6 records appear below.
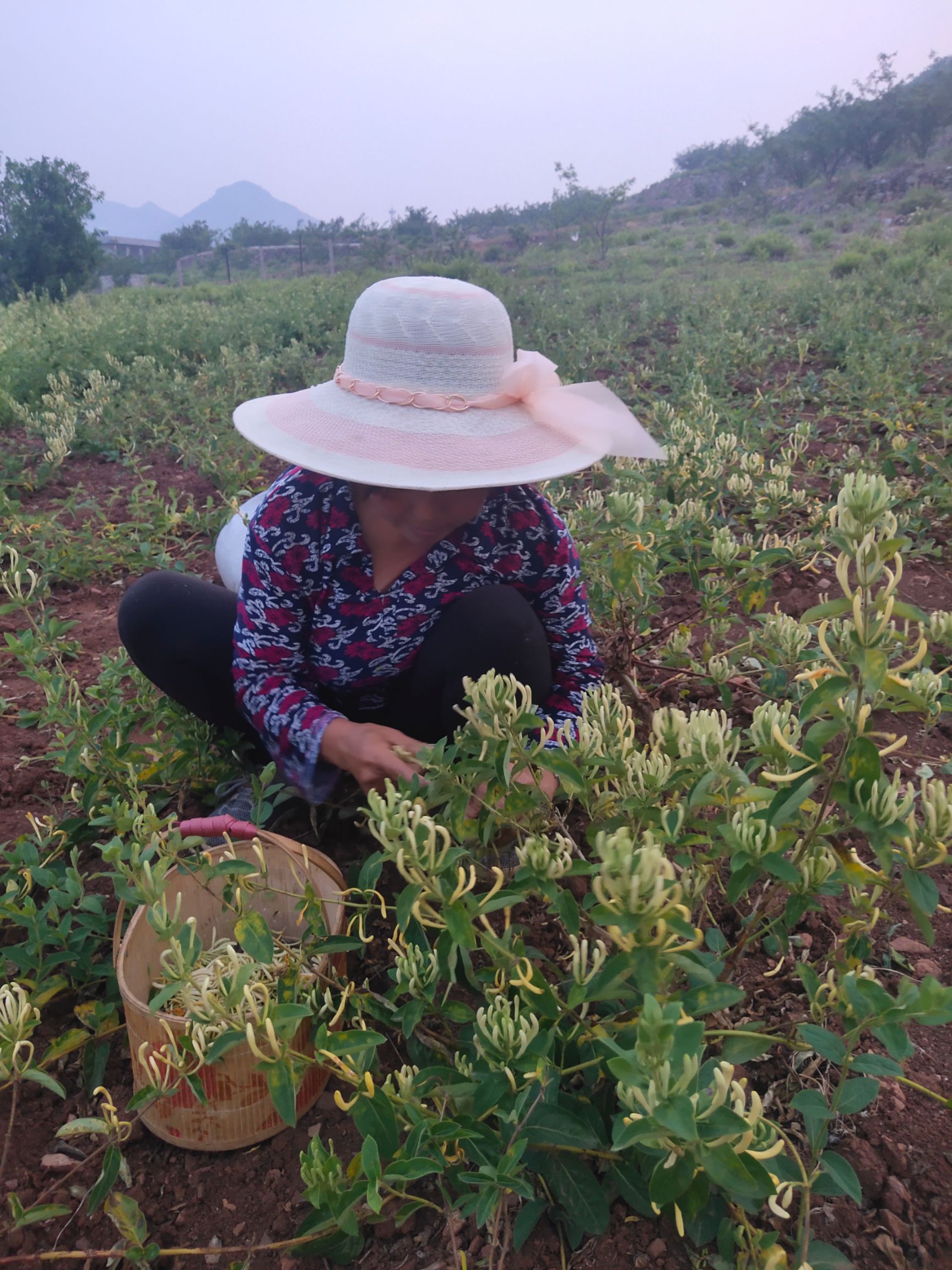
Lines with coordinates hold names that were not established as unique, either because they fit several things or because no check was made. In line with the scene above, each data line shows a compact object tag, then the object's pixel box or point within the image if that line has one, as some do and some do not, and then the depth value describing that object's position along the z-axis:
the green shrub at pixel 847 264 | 10.12
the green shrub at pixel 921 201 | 17.31
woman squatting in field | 1.43
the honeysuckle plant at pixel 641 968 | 0.81
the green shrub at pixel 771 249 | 14.41
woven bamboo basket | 1.27
